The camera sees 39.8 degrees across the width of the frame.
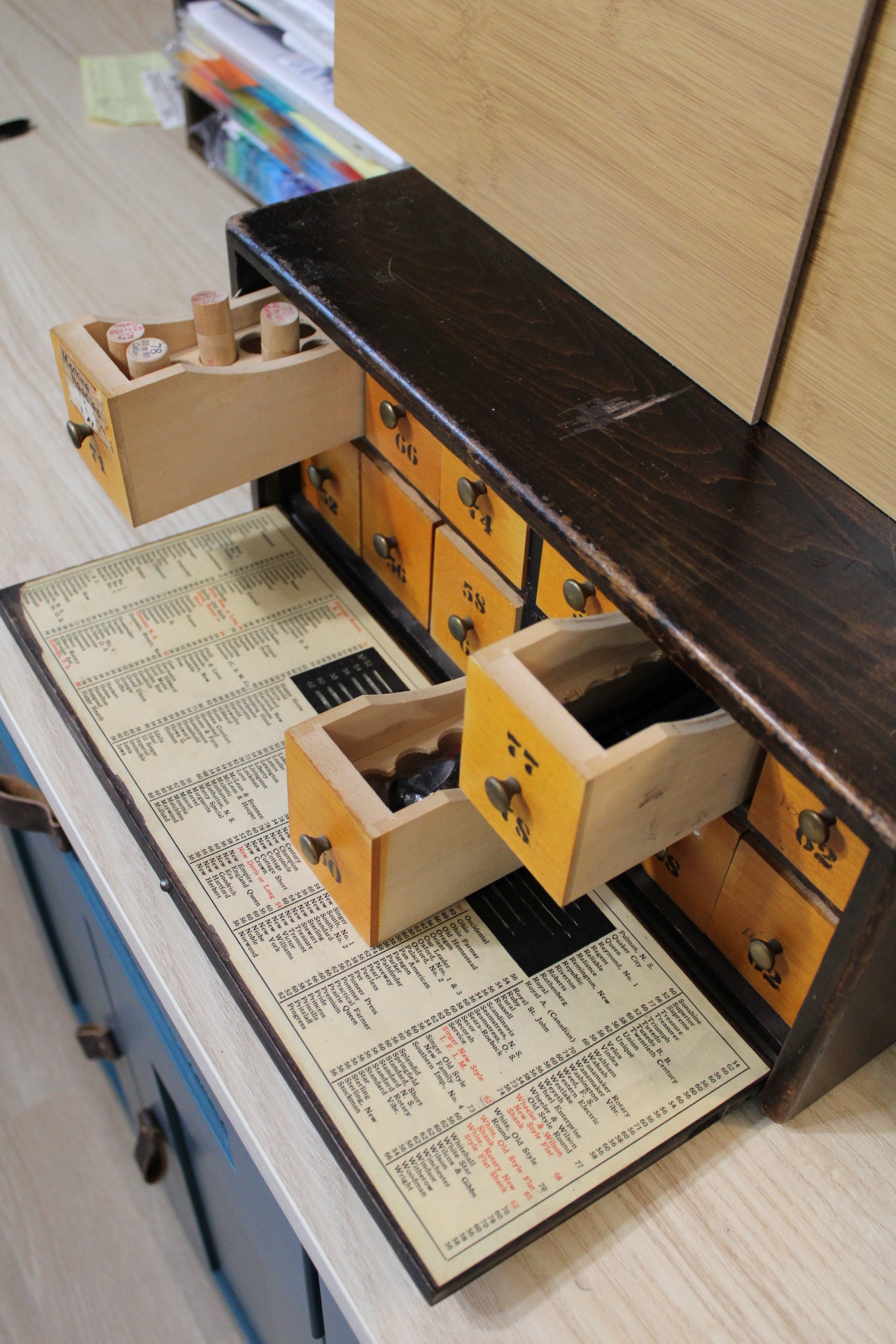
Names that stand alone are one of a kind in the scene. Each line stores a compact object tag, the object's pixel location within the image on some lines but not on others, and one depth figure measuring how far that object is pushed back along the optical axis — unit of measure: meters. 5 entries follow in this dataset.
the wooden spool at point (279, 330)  1.06
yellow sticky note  2.05
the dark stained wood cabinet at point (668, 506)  0.73
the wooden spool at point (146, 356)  1.00
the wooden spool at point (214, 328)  1.04
